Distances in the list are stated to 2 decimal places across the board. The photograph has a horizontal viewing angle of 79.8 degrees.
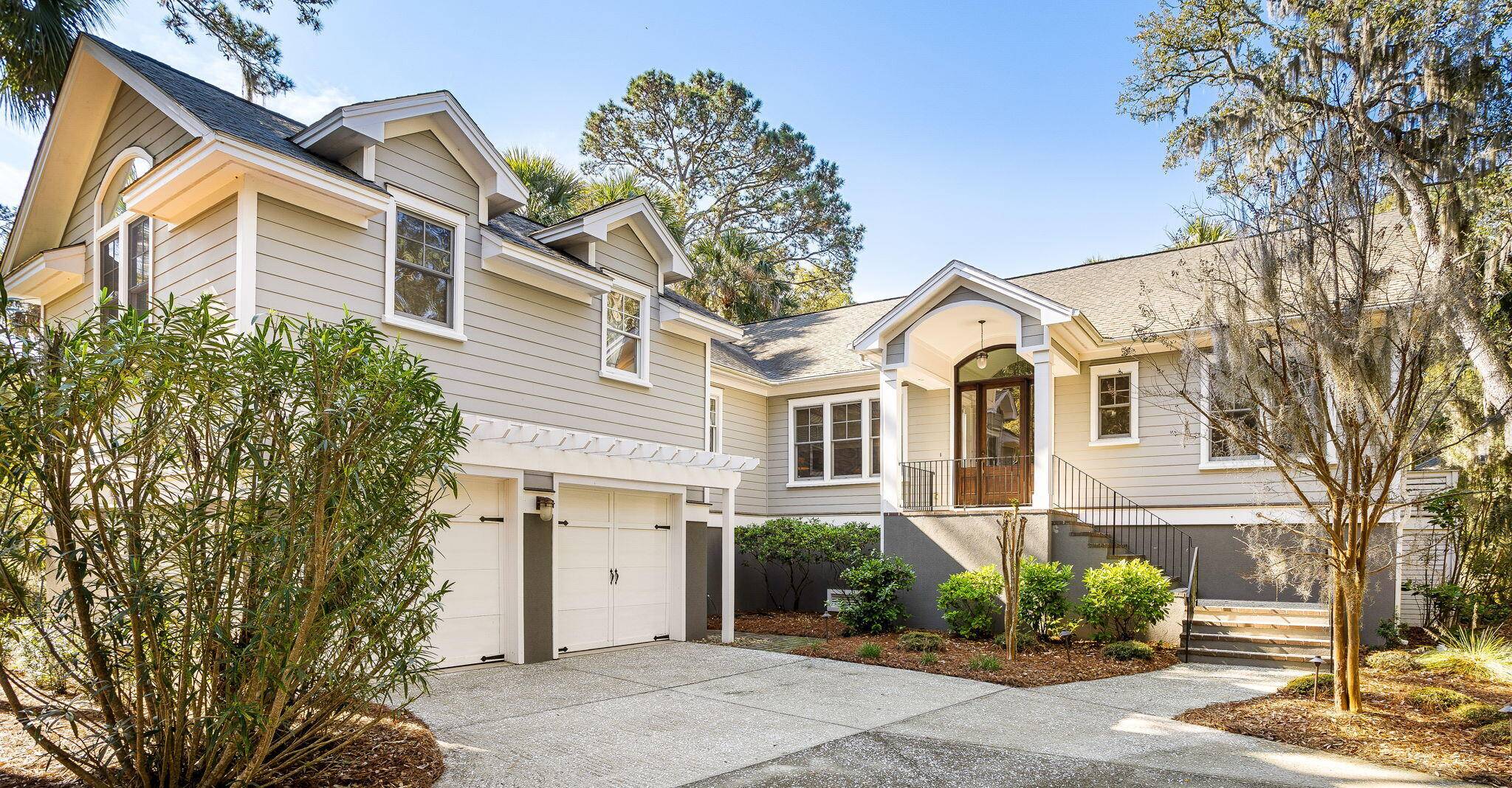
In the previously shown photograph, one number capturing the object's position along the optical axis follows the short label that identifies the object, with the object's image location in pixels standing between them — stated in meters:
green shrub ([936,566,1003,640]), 12.19
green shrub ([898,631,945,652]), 11.45
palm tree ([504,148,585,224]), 17.94
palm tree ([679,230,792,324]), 23.83
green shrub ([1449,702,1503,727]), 7.14
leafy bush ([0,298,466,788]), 4.28
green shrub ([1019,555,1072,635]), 11.70
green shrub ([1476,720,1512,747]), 6.65
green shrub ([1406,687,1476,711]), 7.62
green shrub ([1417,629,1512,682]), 8.95
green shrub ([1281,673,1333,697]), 8.41
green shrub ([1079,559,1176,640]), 11.27
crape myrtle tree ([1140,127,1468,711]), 7.01
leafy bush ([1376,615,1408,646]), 10.77
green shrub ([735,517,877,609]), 14.88
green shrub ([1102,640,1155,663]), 10.72
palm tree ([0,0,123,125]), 12.41
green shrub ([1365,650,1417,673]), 9.49
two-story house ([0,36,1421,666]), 8.83
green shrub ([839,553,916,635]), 13.01
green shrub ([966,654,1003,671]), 10.02
